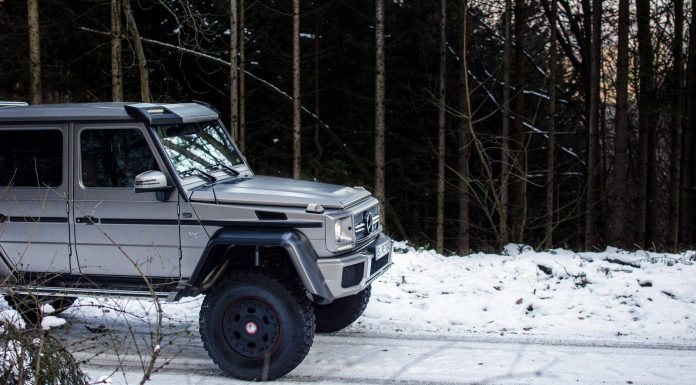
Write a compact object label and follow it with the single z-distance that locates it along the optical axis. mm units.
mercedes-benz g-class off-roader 5891
